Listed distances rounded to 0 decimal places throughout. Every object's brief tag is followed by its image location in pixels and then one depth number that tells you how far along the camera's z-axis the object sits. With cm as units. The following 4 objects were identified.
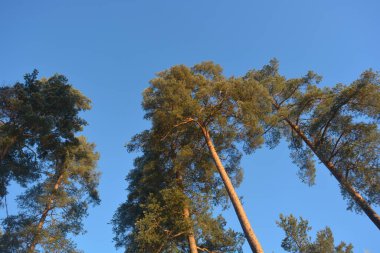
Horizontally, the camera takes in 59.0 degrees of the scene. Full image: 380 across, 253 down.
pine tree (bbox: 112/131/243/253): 1425
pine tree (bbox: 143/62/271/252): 1655
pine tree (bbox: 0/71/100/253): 1494
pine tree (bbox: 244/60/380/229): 1543
